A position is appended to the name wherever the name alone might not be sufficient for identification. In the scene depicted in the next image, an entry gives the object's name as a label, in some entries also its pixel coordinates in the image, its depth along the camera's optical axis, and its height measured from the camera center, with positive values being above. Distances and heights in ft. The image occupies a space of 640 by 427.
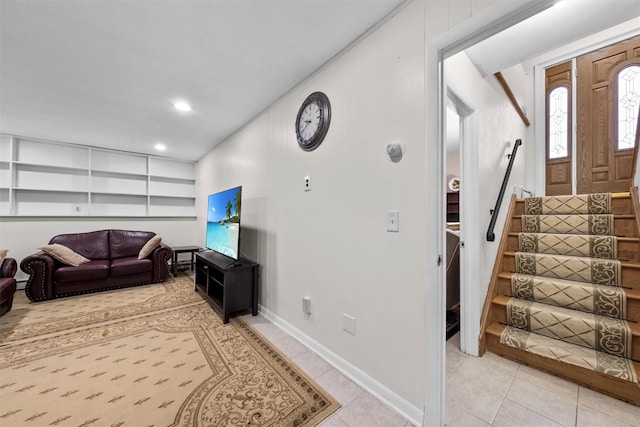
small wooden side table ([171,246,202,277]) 14.34 -2.89
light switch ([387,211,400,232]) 4.64 -0.16
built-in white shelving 12.38 +1.87
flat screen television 8.69 -0.41
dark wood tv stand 8.16 -2.61
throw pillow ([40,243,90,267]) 10.64 -1.91
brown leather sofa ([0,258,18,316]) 8.20 -2.53
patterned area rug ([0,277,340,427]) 4.39 -3.75
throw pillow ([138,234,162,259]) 12.86 -1.90
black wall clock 6.38 +2.63
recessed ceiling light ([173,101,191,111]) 8.79 +4.05
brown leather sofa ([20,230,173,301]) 10.09 -2.56
